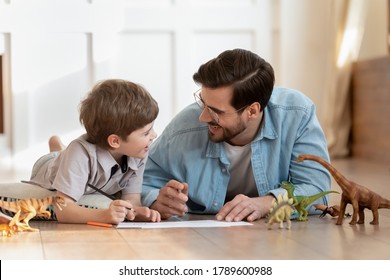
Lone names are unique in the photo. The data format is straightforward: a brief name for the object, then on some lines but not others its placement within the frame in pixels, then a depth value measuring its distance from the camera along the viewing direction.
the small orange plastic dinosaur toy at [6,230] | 3.84
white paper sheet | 4.02
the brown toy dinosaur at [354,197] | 3.99
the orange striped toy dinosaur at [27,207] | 3.94
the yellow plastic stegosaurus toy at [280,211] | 3.89
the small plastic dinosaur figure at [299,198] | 4.08
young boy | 4.13
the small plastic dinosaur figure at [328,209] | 4.38
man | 4.20
